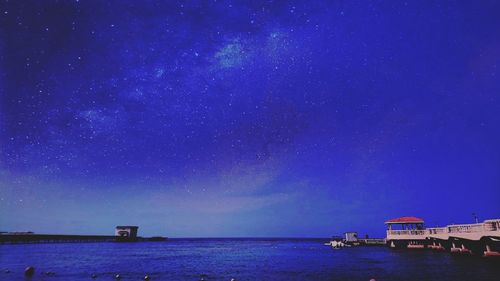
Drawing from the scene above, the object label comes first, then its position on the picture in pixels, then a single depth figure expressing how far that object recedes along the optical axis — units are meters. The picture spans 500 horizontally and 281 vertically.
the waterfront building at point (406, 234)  61.62
